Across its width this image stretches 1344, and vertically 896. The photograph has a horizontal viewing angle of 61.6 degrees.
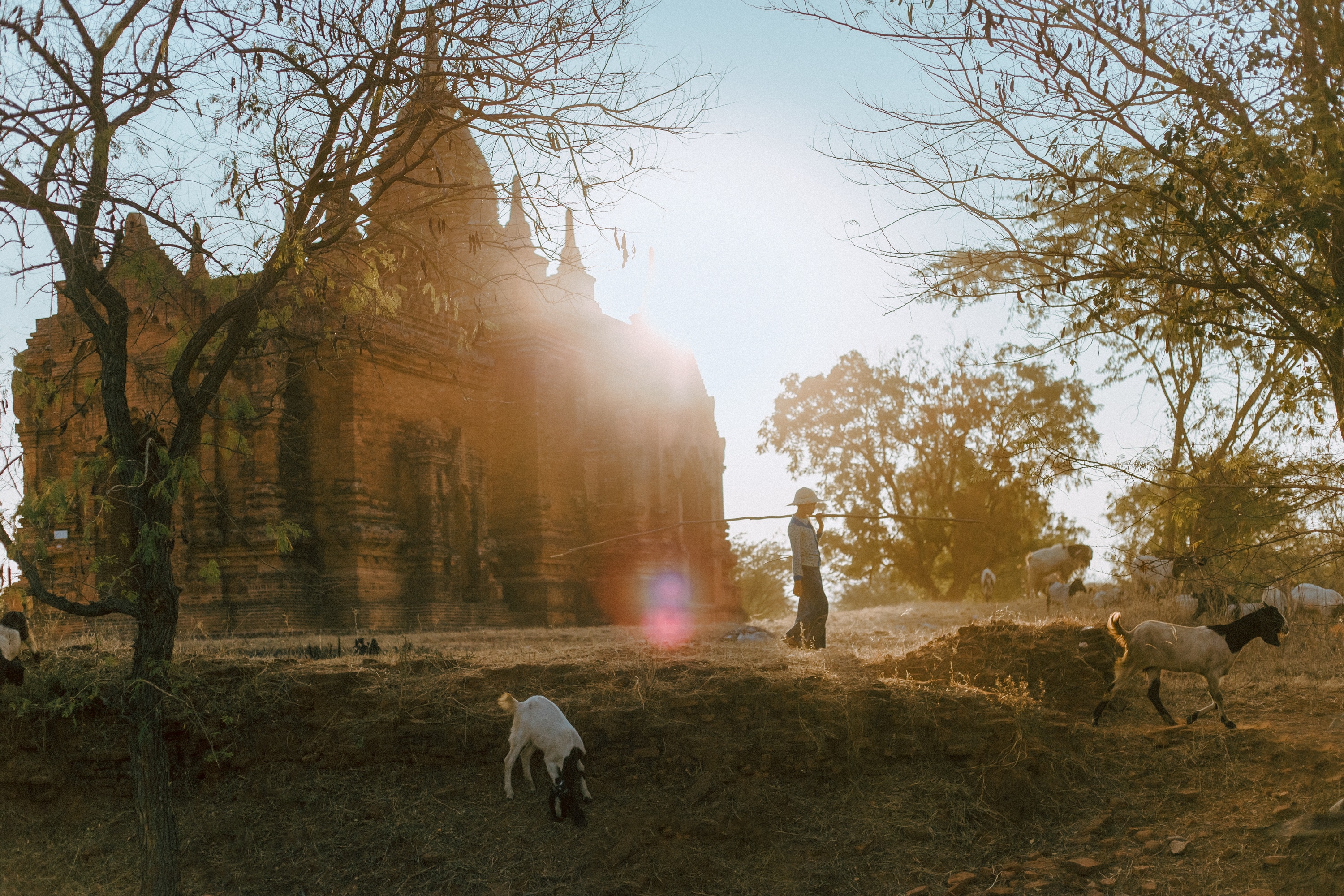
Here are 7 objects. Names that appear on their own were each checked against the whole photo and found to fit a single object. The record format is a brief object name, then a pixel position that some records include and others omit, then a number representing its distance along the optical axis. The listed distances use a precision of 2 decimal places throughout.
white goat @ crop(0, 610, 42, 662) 9.14
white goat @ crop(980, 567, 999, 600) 26.39
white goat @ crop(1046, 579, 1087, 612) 19.41
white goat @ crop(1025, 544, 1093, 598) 20.80
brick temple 16.28
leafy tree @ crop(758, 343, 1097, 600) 31.53
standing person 10.20
